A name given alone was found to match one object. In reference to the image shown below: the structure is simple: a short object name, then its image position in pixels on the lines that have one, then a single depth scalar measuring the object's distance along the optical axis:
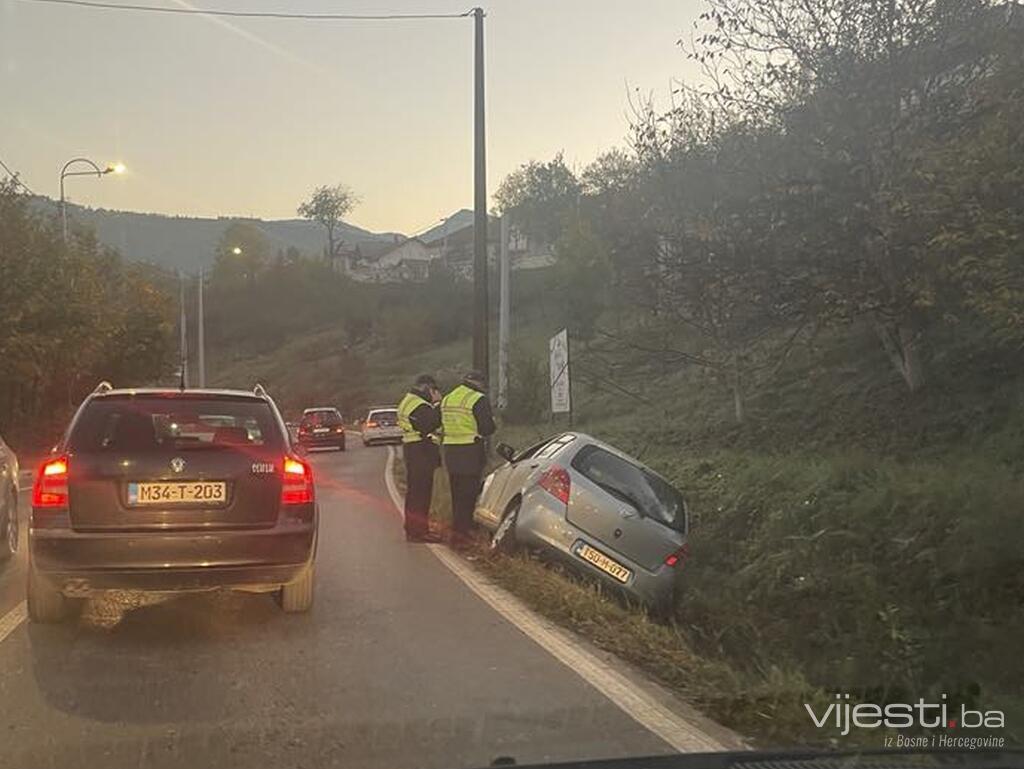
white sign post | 17.01
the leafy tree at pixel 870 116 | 13.27
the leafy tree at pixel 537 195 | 90.94
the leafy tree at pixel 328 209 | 121.94
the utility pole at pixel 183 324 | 49.72
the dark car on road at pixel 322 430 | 36.44
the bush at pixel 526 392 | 29.27
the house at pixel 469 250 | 88.77
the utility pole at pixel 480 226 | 18.72
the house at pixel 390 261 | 92.50
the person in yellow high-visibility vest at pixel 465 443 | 12.00
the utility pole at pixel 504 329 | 29.50
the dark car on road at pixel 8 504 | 10.95
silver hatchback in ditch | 10.09
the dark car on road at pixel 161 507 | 7.21
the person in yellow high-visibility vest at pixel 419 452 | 12.27
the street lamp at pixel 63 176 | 35.12
